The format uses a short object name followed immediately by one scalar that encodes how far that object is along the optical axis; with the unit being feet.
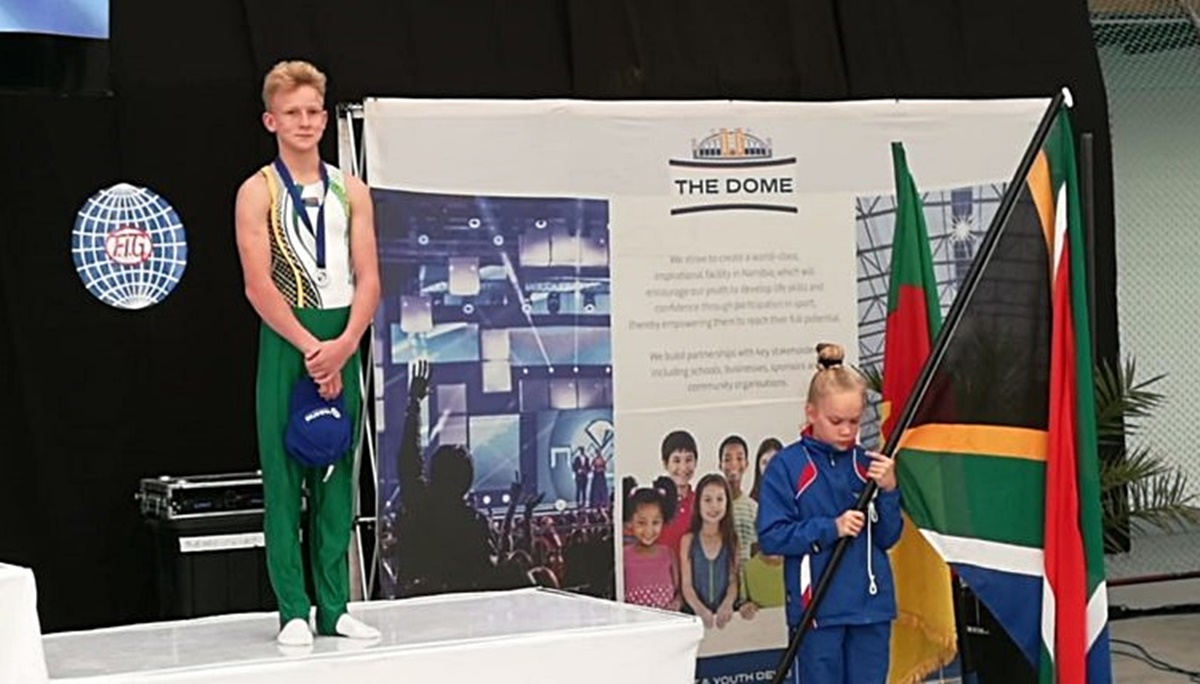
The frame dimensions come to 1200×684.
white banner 23.93
